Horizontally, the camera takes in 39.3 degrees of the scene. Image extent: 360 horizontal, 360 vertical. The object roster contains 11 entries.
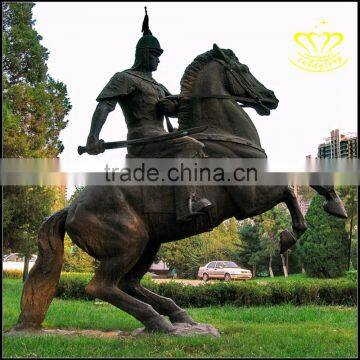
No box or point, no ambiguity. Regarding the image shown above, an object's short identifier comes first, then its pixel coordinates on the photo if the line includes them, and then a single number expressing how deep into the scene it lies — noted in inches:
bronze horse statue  234.5
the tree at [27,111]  725.3
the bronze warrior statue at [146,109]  231.5
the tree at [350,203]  925.9
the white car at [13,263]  1352.1
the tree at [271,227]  1327.5
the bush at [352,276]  600.0
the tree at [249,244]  1409.9
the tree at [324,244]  1007.0
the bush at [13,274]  1091.7
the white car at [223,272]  1035.9
